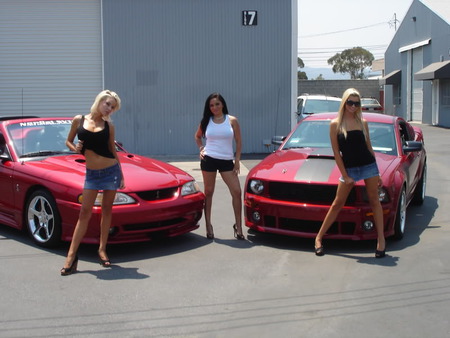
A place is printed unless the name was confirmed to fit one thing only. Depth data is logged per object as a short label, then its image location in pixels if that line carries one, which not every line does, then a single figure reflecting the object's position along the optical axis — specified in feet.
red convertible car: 19.81
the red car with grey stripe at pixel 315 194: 20.59
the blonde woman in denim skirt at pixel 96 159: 18.12
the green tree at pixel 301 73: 269.03
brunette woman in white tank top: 22.11
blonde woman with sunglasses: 19.57
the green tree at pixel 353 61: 291.17
